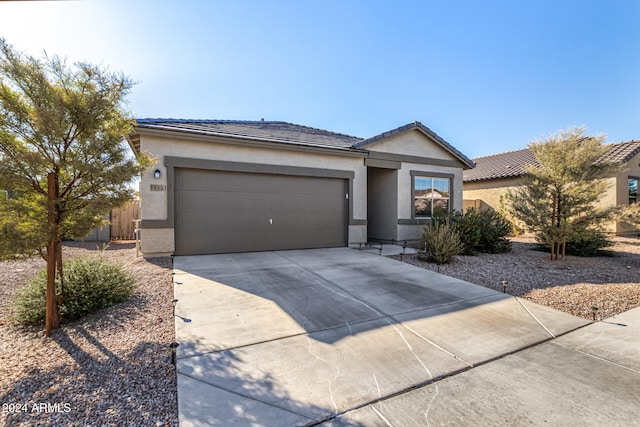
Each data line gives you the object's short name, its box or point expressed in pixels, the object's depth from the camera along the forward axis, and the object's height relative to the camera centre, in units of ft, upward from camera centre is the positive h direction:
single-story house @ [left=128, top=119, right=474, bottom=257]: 26.43 +3.16
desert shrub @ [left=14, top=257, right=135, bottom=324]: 12.76 -3.74
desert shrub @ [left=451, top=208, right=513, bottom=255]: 30.71 -1.79
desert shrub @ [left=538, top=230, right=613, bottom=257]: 31.22 -3.40
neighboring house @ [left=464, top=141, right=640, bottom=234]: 47.44 +7.00
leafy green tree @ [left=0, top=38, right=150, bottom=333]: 10.38 +2.43
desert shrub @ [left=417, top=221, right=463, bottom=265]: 25.50 -2.78
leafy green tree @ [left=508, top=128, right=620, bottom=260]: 26.30 +2.46
